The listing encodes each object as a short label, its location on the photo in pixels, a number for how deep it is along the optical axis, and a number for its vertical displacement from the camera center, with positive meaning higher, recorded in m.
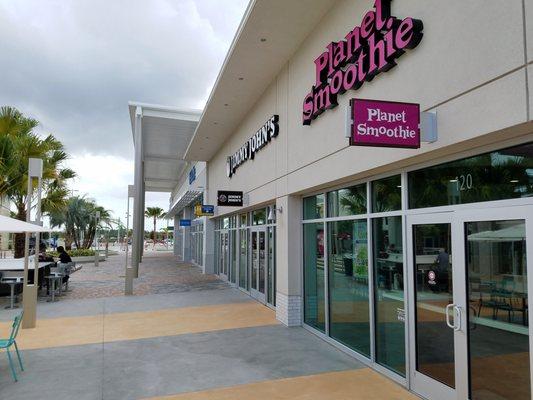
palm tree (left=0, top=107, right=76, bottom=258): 15.24 +2.93
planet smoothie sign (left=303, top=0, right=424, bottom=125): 5.20 +2.52
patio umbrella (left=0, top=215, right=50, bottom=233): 6.44 +0.07
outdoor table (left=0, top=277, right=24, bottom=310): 11.50 -1.42
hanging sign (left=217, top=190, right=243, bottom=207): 13.20 +1.02
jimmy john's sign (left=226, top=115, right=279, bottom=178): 10.40 +2.51
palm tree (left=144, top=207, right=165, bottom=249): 89.31 +3.91
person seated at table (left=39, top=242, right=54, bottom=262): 16.53 -1.11
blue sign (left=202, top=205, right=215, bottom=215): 18.33 +0.92
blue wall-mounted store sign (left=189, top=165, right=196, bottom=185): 26.59 +3.59
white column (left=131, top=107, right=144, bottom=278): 16.16 +1.78
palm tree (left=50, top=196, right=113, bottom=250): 37.84 +0.67
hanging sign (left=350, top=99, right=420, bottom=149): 4.34 +1.13
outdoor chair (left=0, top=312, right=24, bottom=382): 5.93 -1.60
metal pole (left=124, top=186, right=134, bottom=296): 14.17 -1.75
